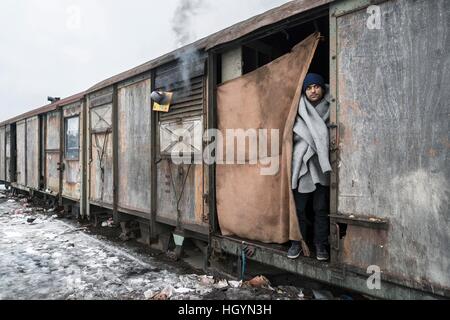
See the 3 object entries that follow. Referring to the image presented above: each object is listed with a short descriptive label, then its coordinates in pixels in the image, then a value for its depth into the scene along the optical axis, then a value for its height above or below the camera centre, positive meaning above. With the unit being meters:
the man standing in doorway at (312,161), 2.77 -0.06
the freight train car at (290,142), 2.12 +0.12
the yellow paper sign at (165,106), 4.62 +0.75
